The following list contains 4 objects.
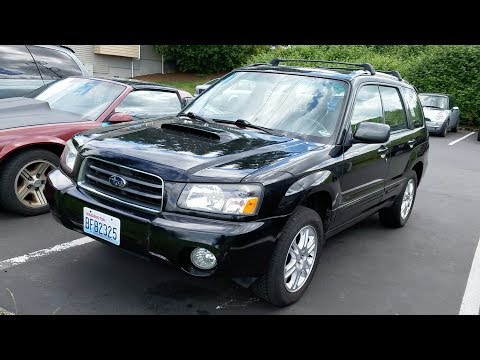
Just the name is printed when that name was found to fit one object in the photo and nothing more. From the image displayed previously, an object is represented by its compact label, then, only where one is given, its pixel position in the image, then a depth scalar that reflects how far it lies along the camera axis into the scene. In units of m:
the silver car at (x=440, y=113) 16.58
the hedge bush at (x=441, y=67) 20.03
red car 4.79
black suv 3.07
